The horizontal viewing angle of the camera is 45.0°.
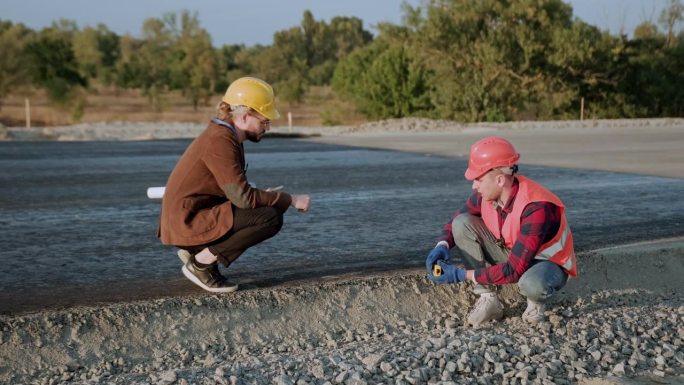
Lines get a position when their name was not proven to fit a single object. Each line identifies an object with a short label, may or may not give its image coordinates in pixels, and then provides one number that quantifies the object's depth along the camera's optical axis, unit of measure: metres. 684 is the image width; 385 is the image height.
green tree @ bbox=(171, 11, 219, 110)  57.84
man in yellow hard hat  5.25
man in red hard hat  4.90
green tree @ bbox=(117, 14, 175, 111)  57.85
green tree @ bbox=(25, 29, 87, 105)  47.84
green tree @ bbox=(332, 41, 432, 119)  44.72
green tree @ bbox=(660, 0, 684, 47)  59.97
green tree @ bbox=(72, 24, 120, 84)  60.52
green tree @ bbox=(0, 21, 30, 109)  48.97
